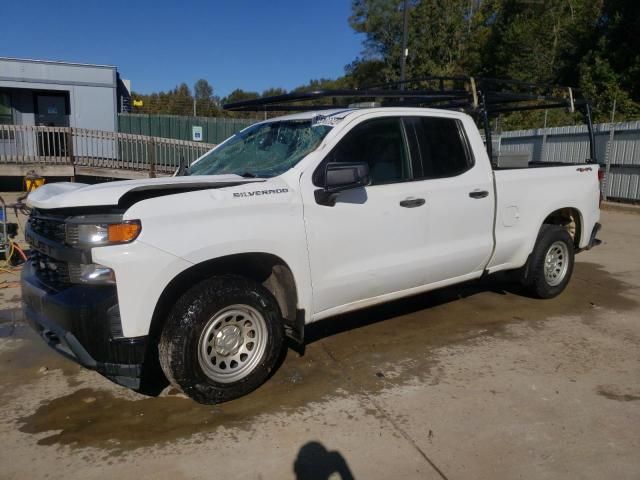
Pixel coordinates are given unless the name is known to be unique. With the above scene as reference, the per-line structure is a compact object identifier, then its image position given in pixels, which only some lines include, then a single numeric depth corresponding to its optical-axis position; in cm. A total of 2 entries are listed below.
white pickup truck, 319
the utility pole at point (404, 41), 1999
